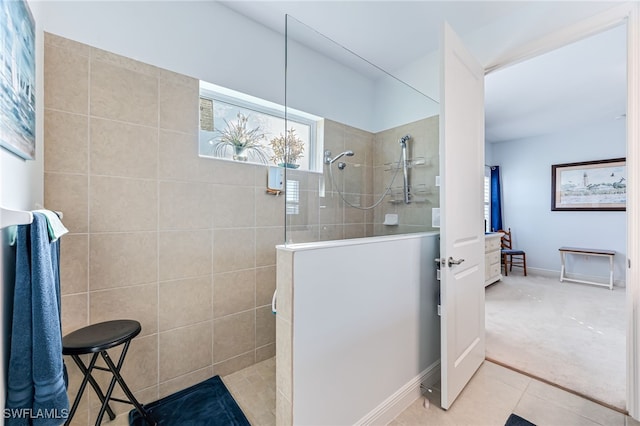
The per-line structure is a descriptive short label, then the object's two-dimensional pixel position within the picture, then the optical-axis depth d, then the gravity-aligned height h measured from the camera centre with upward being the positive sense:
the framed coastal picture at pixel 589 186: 4.33 +0.47
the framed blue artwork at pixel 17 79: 0.87 +0.49
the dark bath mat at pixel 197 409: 1.51 -1.18
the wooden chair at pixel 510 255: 5.03 -0.83
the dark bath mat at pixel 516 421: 1.50 -1.19
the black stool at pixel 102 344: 1.24 -0.62
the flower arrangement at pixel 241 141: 2.02 +0.55
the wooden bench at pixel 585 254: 4.15 -0.67
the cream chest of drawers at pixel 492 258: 4.23 -0.74
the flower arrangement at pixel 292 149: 1.76 +0.43
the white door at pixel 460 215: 1.60 -0.01
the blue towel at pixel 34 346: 0.74 -0.38
